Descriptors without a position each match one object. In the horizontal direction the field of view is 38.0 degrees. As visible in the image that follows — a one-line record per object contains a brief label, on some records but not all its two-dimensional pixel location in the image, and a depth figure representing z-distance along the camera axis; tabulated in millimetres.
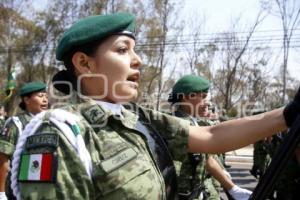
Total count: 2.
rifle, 1191
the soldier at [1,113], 7329
